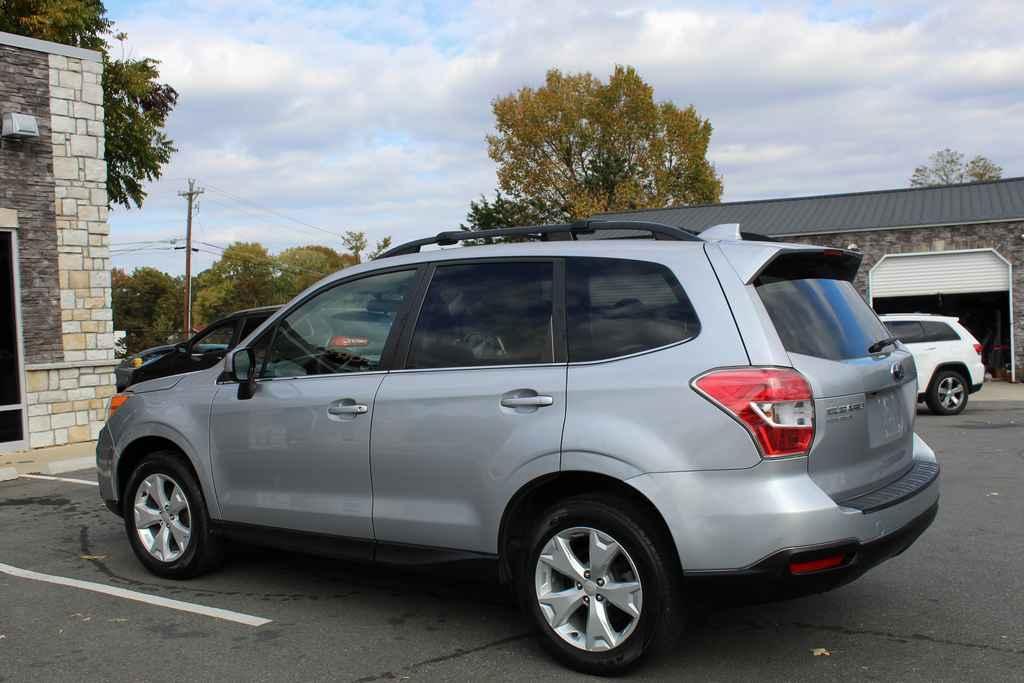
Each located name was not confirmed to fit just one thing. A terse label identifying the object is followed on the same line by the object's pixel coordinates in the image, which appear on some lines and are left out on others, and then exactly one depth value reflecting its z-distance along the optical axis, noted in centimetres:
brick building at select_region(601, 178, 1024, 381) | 2483
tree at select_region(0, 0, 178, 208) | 2681
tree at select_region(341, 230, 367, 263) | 8994
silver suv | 388
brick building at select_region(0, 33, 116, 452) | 1276
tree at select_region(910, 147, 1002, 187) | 7038
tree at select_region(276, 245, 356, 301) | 10925
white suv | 1563
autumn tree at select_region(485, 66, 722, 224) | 5175
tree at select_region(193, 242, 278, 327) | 9875
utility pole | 5212
